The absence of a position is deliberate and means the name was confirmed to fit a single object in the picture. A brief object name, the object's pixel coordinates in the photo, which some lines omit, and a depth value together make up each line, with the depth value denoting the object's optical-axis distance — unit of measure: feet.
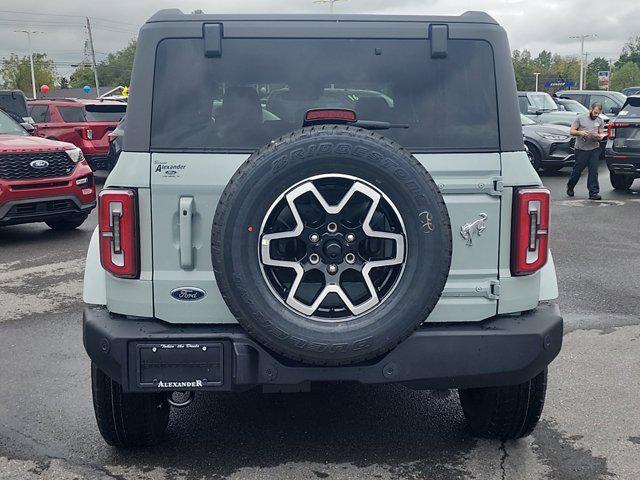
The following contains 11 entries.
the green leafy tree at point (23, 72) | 305.73
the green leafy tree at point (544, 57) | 614.75
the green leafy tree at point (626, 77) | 398.83
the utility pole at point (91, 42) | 238.27
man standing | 45.52
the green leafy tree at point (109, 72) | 406.21
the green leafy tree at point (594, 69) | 446.48
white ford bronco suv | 10.35
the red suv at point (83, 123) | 55.57
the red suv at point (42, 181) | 31.37
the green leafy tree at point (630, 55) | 451.98
